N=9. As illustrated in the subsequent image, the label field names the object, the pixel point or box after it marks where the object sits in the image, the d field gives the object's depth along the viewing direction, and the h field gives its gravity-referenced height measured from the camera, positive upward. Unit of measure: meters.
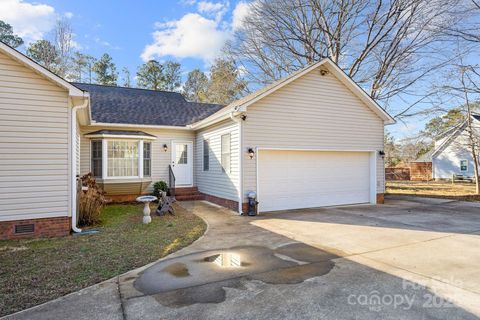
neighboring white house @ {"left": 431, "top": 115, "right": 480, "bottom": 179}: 27.47 +0.09
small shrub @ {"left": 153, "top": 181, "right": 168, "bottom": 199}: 11.84 -0.96
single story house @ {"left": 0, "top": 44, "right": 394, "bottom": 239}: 6.38 +0.58
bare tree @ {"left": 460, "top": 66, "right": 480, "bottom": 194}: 13.71 +3.49
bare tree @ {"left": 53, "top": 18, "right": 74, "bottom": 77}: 22.27 +9.82
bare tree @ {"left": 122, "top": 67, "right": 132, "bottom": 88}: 29.22 +9.09
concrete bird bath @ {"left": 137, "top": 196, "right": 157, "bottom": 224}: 7.76 -1.26
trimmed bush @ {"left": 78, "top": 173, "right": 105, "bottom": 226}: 7.59 -1.17
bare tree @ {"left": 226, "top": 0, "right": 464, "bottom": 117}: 15.52 +7.61
